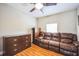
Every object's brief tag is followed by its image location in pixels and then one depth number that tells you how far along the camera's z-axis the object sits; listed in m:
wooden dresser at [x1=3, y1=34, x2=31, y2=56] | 1.79
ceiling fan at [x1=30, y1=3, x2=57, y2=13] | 1.88
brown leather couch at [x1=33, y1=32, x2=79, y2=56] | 1.75
